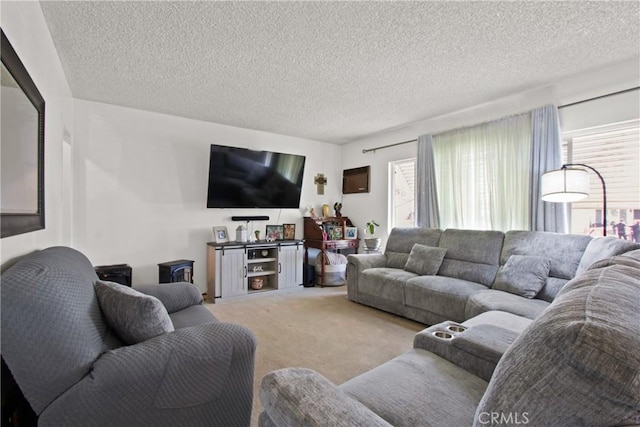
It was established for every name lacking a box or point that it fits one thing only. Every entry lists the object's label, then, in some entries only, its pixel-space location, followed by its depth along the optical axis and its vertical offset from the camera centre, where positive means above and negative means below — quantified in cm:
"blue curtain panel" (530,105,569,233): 303 +50
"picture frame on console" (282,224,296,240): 500 -29
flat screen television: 424 +51
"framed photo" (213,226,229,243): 436 -30
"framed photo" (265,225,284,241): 484 -30
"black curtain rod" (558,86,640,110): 270 +105
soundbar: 464 -7
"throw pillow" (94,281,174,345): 137 -46
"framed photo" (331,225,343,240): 514 -34
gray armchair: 101 -57
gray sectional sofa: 262 -61
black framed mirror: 118 +30
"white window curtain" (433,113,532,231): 332 +44
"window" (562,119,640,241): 277 +37
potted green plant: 479 -41
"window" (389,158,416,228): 469 +31
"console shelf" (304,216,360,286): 494 -38
